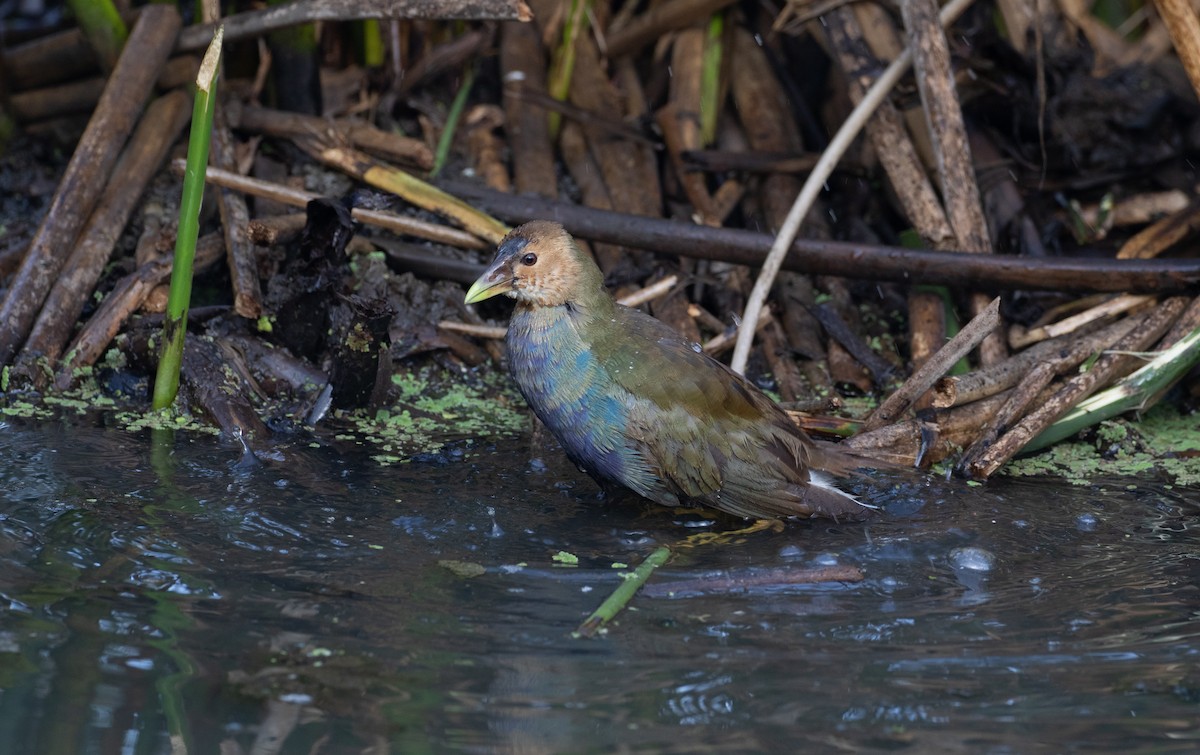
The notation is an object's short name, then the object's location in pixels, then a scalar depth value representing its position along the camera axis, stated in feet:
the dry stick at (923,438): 22.12
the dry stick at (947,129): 26.30
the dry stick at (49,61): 29.78
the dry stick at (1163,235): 27.27
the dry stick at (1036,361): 23.49
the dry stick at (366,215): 26.32
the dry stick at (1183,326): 23.76
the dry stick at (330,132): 29.25
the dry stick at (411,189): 27.68
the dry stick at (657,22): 32.50
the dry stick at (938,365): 21.80
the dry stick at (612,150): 30.60
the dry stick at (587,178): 29.45
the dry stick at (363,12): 23.77
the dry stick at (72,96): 28.22
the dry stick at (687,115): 30.81
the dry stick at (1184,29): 23.93
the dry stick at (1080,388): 21.95
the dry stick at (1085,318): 25.46
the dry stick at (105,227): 24.29
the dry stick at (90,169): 24.31
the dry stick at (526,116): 30.96
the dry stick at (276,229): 25.36
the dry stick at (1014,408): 22.31
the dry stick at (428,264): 27.68
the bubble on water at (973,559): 18.51
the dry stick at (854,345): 26.63
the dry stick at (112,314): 24.20
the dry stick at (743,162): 30.71
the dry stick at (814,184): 24.34
